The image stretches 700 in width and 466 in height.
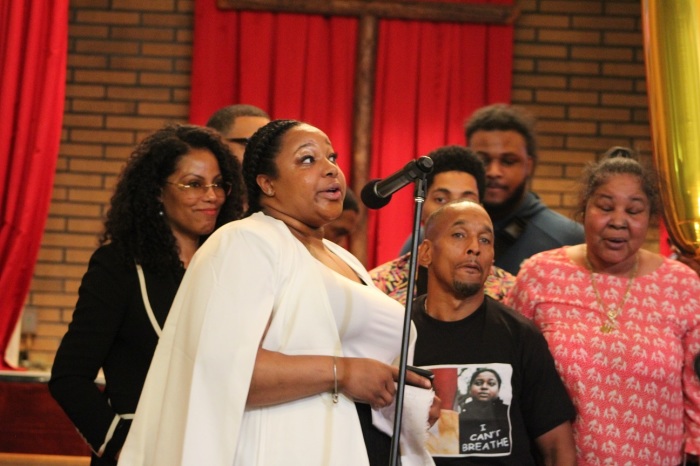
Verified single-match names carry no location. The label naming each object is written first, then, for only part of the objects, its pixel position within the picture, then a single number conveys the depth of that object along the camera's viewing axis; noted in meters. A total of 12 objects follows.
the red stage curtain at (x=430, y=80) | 10.61
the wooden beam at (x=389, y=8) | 10.50
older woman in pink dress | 5.31
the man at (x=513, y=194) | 7.29
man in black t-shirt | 5.11
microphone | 4.21
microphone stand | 3.99
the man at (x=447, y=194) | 6.27
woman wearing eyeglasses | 4.92
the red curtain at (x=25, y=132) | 9.12
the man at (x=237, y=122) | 7.21
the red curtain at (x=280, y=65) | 10.54
